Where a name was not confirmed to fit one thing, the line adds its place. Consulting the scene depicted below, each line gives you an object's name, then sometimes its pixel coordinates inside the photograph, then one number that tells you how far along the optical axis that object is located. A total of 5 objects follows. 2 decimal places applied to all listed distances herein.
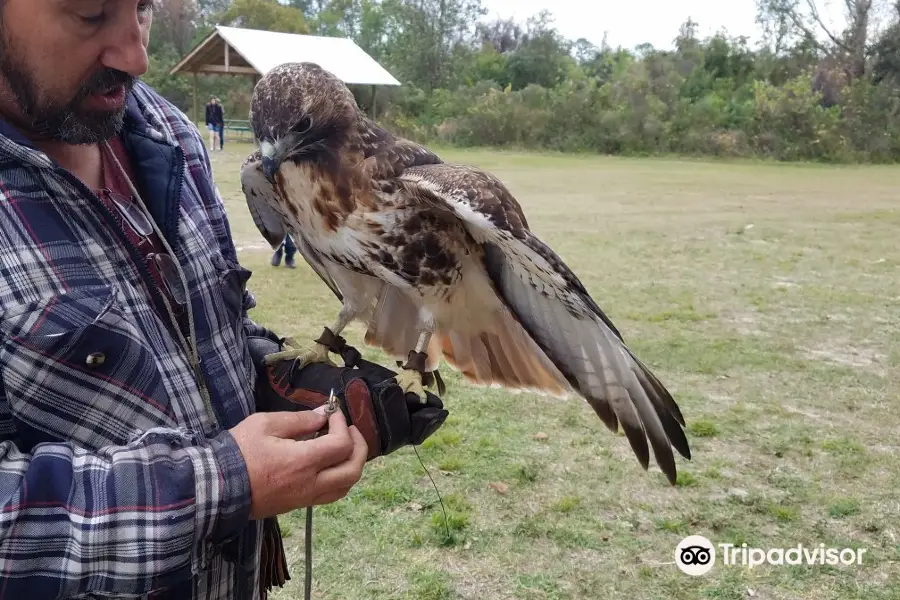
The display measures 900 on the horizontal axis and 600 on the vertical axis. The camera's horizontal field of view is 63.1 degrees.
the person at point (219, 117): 20.73
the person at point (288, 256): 8.73
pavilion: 12.95
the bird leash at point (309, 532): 1.66
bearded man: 1.24
